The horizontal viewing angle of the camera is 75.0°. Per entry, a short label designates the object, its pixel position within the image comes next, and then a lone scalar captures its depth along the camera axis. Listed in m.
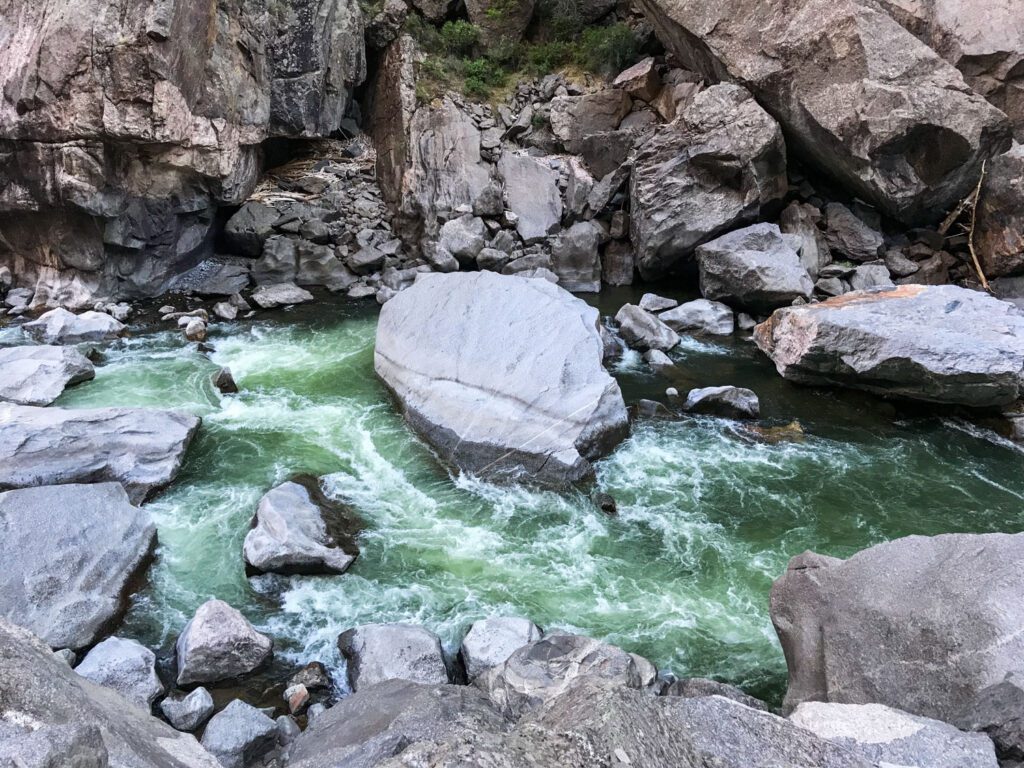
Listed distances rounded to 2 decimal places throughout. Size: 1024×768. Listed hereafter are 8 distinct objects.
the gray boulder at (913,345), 8.35
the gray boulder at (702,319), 11.89
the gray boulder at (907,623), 3.33
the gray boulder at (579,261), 14.18
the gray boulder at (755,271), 11.94
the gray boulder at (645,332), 11.06
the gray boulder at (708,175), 13.08
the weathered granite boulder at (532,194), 15.21
